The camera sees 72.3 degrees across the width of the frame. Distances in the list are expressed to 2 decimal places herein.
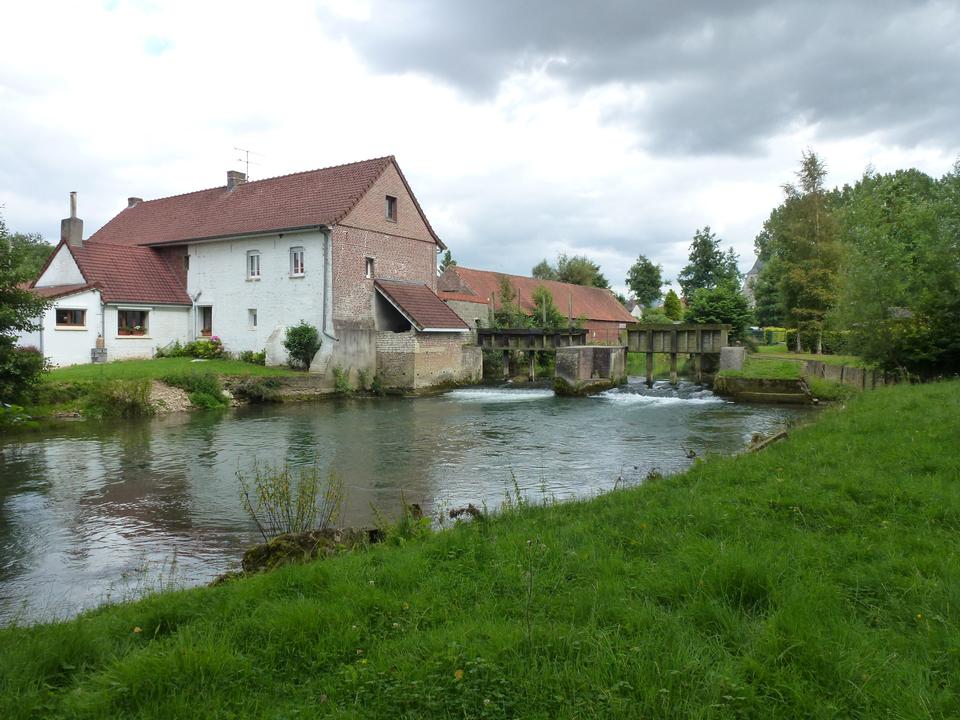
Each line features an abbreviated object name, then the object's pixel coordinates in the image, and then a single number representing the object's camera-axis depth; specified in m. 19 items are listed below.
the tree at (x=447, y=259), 65.53
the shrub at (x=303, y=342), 27.75
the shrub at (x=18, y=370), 13.68
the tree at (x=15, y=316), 13.62
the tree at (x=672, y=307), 61.88
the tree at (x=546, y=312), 44.00
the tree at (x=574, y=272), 66.12
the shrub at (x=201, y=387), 21.91
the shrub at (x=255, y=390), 23.83
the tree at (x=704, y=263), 69.25
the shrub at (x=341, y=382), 27.28
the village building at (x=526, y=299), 42.09
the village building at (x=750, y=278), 90.78
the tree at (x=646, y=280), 76.50
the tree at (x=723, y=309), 35.28
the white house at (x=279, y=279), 28.08
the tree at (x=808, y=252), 36.03
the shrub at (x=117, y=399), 19.12
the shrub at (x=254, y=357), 29.48
